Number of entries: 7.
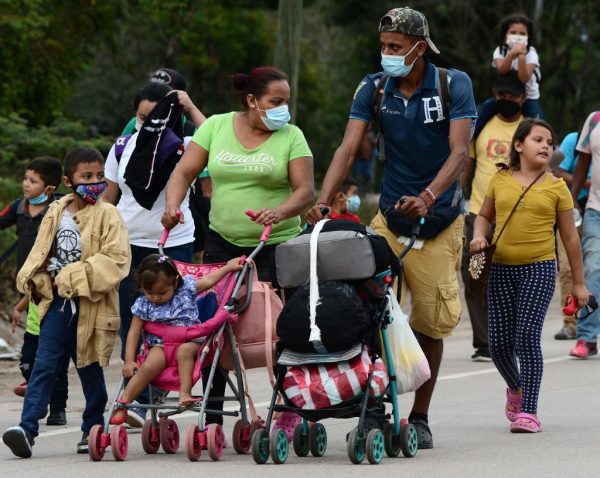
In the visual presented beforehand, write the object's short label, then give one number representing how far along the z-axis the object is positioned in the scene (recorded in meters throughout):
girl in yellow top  18.37
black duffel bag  15.25
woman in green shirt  17.20
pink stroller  15.96
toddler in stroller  16.23
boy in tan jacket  16.81
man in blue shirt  16.83
